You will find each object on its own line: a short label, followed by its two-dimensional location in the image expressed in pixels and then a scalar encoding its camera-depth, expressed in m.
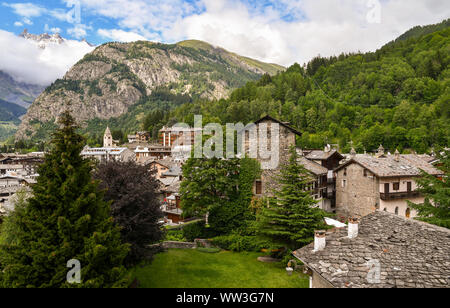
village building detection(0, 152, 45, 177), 83.77
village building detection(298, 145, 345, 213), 37.91
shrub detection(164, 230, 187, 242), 28.16
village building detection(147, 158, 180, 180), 64.43
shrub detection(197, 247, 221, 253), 25.12
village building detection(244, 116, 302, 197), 29.50
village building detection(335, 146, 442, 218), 31.67
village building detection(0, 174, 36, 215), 56.81
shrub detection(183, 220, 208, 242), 28.41
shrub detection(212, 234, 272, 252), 25.41
